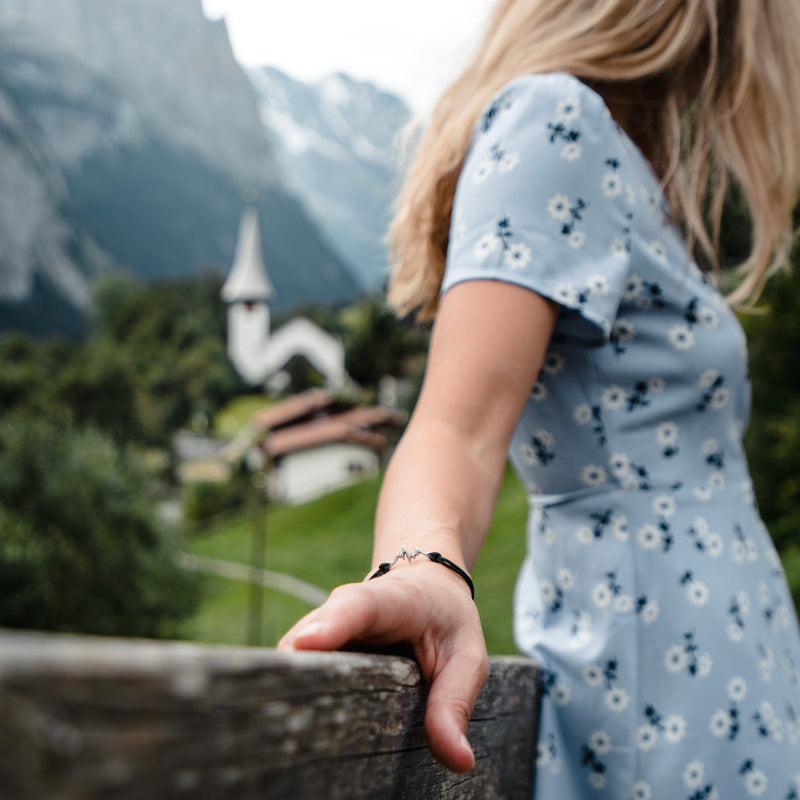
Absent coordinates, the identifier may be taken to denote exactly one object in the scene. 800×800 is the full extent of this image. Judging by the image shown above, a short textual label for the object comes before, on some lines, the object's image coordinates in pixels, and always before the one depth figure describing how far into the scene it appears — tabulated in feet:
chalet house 80.94
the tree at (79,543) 35.24
